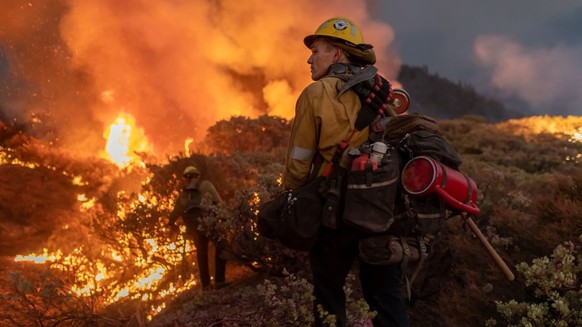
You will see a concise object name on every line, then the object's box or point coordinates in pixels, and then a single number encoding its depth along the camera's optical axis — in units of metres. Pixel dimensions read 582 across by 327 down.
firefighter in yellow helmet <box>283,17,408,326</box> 2.52
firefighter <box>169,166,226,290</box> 6.07
